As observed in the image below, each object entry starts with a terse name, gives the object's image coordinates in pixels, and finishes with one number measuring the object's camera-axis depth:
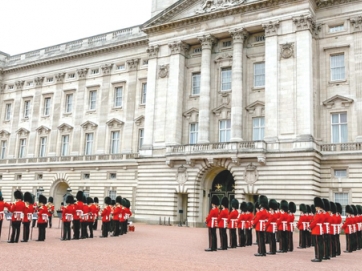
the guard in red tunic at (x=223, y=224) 15.66
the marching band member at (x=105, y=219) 20.55
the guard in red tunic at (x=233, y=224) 16.48
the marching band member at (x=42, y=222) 17.55
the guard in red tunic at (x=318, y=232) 13.66
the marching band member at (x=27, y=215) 16.77
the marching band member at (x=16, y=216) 16.41
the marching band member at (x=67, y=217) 18.27
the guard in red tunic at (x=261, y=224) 14.66
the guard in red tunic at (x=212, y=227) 15.45
